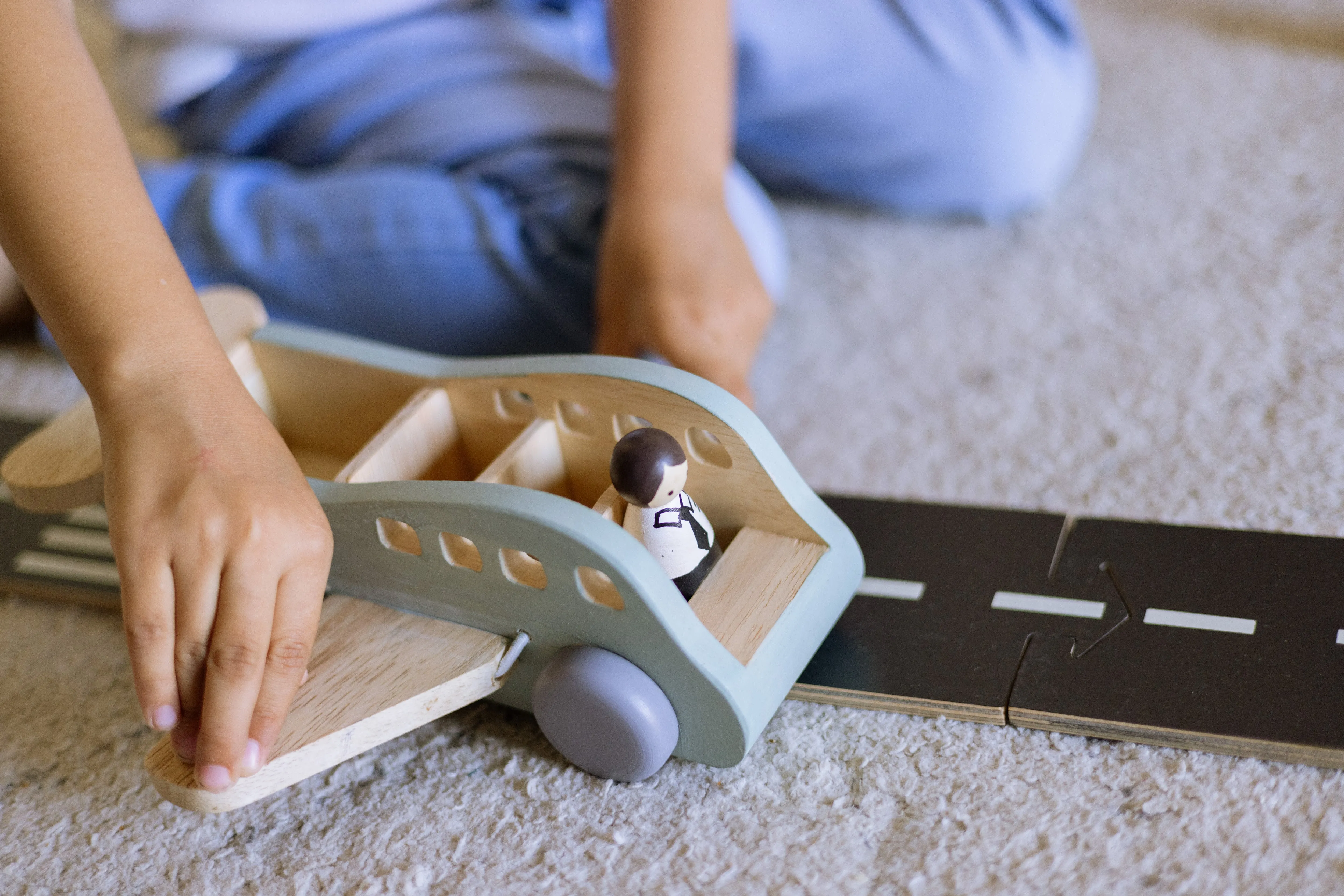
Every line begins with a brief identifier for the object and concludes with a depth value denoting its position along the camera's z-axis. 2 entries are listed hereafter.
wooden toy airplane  0.46
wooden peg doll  0.46
